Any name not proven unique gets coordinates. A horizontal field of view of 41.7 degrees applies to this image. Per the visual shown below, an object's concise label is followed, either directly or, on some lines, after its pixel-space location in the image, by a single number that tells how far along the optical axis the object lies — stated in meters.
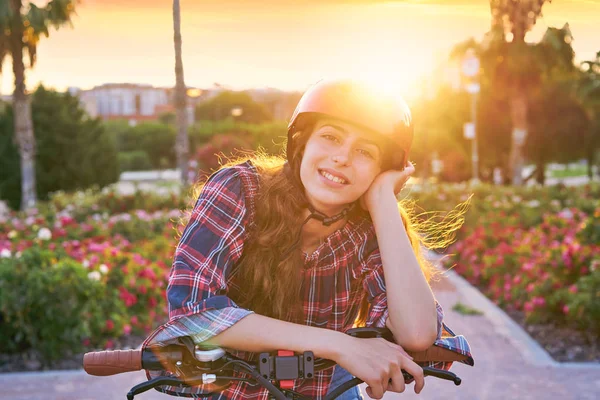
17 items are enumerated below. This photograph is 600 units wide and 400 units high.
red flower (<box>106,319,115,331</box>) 7.22
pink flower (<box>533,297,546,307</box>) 8.25
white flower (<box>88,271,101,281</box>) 7.13
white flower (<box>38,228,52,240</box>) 8.28
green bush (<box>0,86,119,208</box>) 33.12
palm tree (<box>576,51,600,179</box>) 20.06
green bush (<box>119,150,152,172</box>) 61.31
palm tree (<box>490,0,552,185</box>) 25.78
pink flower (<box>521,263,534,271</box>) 9.07
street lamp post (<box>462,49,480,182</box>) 21.58
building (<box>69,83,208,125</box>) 83.36
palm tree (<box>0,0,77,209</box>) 23.48
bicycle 1.83
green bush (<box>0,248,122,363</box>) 6.69
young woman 1.92
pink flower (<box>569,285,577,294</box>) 7.70
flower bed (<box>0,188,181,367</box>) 6.74
